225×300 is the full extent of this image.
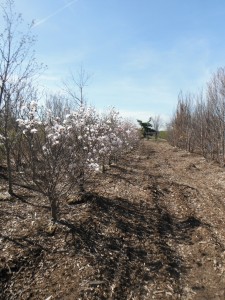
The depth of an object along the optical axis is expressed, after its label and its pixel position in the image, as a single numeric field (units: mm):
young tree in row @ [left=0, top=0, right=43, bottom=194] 5782
